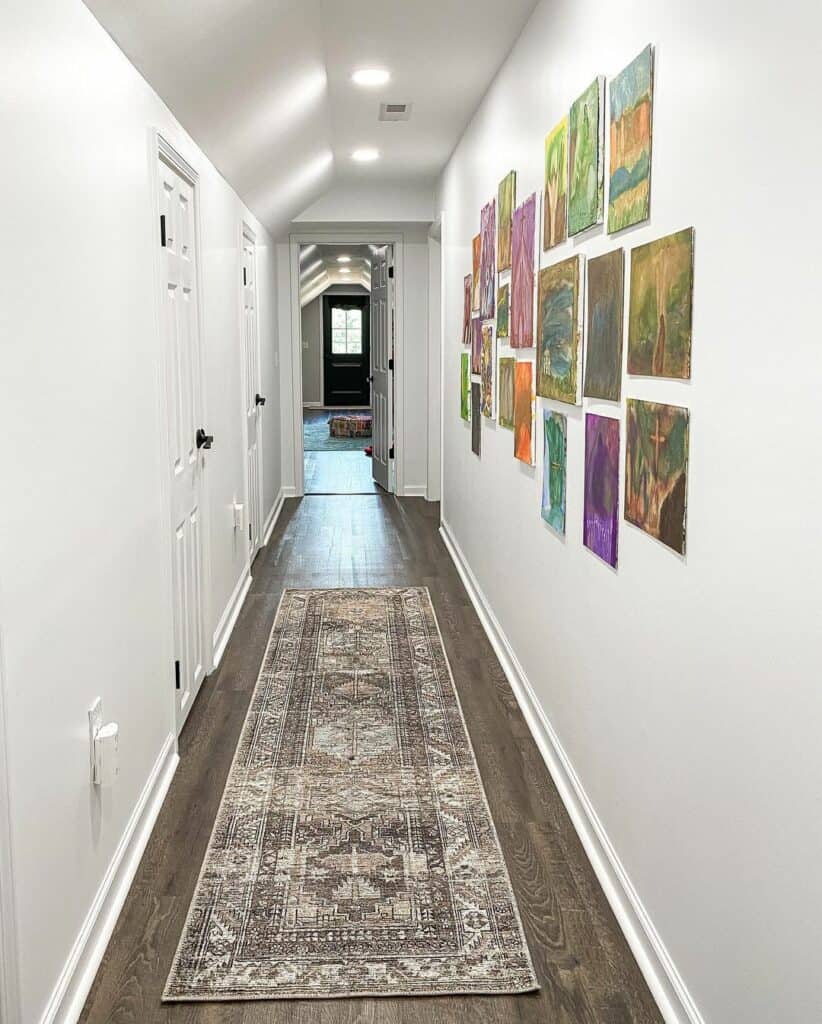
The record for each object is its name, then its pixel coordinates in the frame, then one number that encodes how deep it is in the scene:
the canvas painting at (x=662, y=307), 1.92
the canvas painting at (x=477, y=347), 4.92
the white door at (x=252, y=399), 5.80
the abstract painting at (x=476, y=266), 4.89
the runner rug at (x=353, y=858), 2.18
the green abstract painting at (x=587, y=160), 2.56
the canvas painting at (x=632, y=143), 2.17
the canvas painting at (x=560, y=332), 2.84
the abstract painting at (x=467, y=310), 5.39
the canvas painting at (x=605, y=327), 2.40
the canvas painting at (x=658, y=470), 1.96
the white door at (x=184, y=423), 3.36
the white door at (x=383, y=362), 8.54
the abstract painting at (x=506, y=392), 4.01
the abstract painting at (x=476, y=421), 5.08
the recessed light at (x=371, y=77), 4.36
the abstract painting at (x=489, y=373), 4.52
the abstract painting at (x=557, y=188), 2.96
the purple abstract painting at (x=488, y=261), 4.42
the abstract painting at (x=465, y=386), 5.48
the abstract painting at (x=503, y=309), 4.13
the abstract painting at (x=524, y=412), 3.59
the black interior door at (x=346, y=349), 19.25
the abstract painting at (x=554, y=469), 3.05
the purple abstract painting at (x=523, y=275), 3.53
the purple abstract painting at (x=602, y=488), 2.45
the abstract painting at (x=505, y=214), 3.90
